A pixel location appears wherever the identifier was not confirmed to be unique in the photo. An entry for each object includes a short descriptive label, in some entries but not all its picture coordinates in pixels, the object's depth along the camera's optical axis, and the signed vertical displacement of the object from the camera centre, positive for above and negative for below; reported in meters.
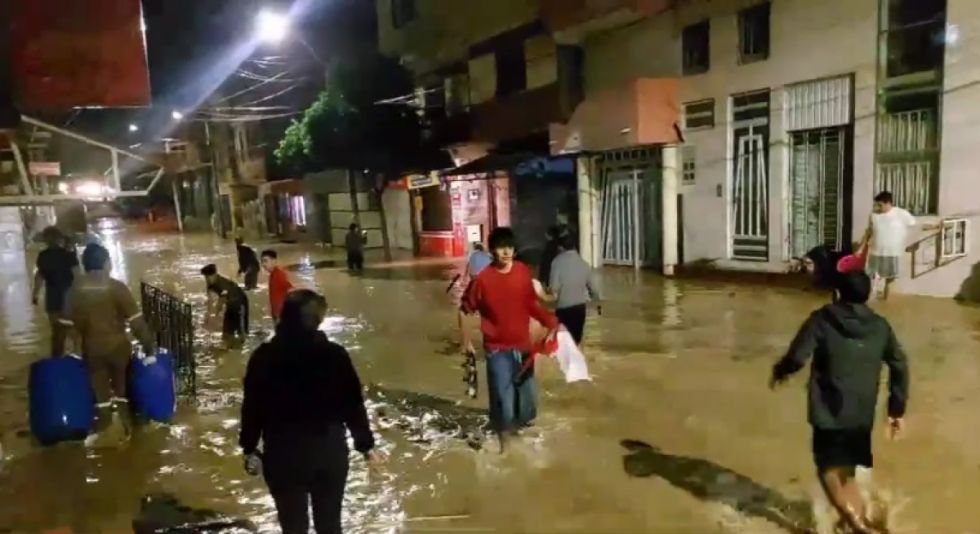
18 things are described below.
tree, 27.14 +2.21
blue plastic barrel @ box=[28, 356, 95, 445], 7.00 -1.68
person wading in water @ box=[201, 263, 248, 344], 12.18 -1.62
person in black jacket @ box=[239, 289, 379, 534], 3.64 -0.99
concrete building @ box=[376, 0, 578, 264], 22.36 +2.32
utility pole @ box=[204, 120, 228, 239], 47.09 +0.30
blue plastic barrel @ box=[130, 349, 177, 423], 7.54 -1.73
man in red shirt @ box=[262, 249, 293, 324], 9.88 -1.13
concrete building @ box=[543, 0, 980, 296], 12.64 +0.95
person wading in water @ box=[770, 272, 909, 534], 4.22 -1.08
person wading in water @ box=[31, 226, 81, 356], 10.85 -0.89
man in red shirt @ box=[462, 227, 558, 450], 6.16 -0.99
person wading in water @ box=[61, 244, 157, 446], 6.93 -1.06
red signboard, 11.58 +2.12
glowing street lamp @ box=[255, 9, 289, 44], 23.03 +4.81
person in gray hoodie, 7.75 -1.04
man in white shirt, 11.66 -1.09
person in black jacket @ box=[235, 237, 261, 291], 14.63 -1.30
